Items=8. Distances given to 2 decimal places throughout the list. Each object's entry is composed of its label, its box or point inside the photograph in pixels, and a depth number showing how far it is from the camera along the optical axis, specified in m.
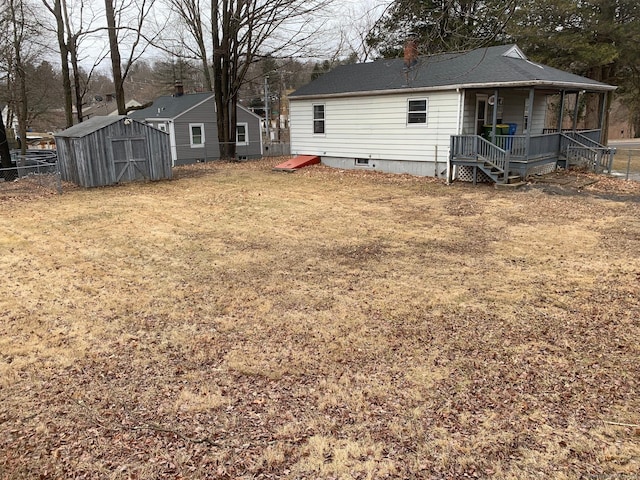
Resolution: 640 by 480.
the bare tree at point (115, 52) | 19.28
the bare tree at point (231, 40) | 20.94
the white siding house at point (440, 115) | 14.23
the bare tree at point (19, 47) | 21.33
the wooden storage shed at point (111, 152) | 14.81
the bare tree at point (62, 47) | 20.33
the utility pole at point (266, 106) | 31.95
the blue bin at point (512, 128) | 16.42
